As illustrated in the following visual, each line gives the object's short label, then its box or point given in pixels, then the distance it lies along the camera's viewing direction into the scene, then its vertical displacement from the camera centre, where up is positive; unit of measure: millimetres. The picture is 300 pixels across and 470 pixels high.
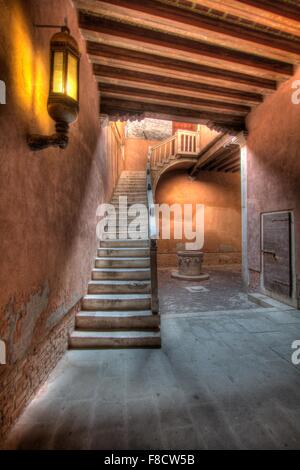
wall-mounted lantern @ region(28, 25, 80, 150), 1796 +1235
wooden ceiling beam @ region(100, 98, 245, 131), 5073 +3099
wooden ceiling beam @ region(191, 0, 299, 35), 2895 +3124
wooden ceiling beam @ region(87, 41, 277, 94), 3713 +3169
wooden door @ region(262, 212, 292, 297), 4512 -373
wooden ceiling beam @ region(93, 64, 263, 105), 4180 +3190
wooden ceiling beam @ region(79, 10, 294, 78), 3227 +3167
